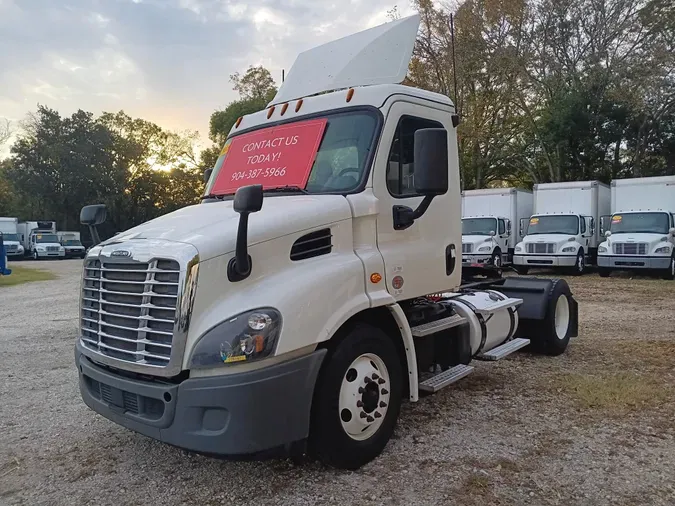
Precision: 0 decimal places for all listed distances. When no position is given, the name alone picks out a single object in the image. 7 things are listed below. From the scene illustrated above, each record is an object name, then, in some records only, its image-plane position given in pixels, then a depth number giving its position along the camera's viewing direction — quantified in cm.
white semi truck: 318
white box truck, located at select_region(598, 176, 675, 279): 1655
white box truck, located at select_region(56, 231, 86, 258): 3916
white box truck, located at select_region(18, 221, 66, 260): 3722
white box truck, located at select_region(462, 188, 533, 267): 1936
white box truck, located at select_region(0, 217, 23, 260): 3584
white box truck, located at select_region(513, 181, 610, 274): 1814
